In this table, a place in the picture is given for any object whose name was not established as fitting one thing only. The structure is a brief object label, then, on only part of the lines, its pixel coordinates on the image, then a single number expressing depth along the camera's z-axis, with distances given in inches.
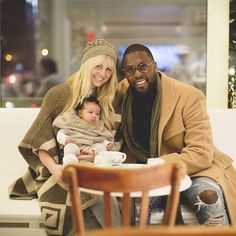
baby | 97.0
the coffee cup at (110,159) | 87.3
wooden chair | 57.8
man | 95.0
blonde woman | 98.0
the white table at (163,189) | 74.7
